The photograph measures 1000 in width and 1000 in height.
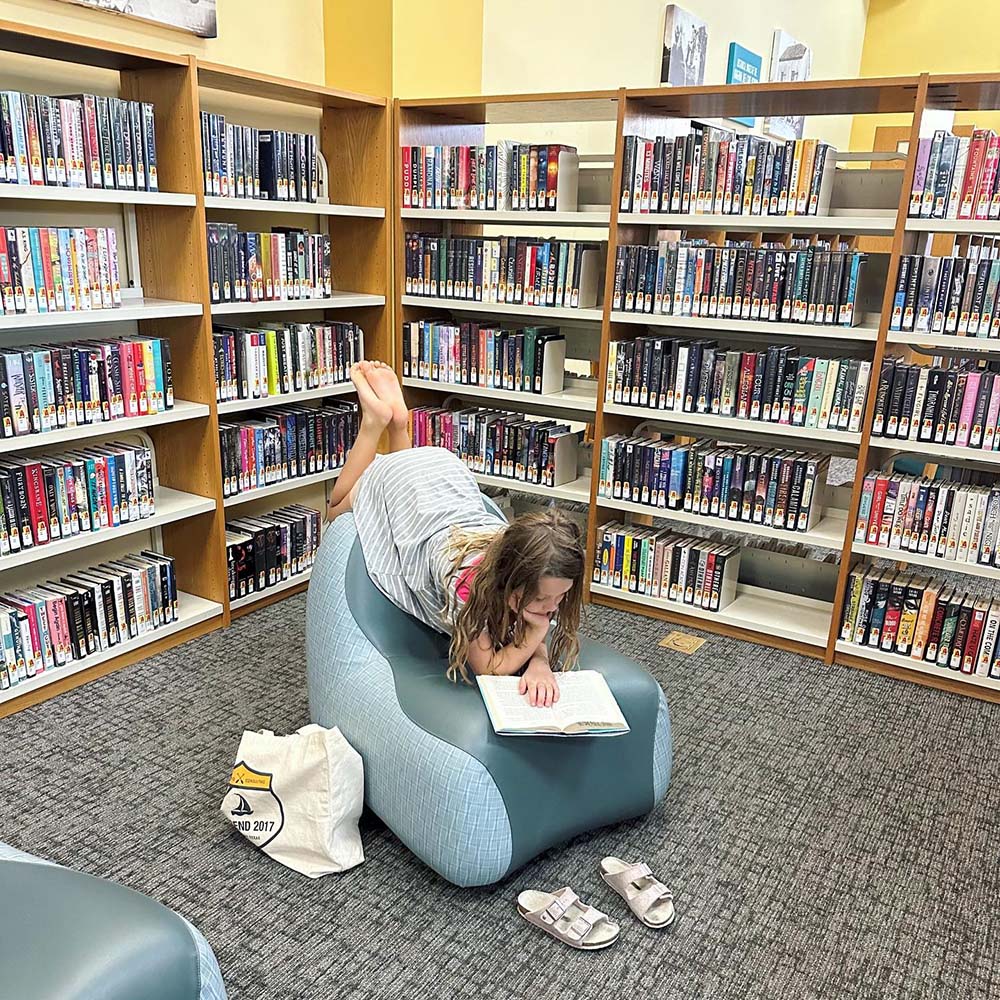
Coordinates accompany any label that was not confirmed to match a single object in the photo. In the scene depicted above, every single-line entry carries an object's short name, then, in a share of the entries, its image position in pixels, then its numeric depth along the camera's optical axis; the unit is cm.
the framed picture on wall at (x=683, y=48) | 547
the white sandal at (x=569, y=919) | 191
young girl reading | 200
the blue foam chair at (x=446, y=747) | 196
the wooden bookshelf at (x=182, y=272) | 276
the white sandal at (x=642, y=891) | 199
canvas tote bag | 207
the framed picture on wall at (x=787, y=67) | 695
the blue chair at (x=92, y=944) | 126
